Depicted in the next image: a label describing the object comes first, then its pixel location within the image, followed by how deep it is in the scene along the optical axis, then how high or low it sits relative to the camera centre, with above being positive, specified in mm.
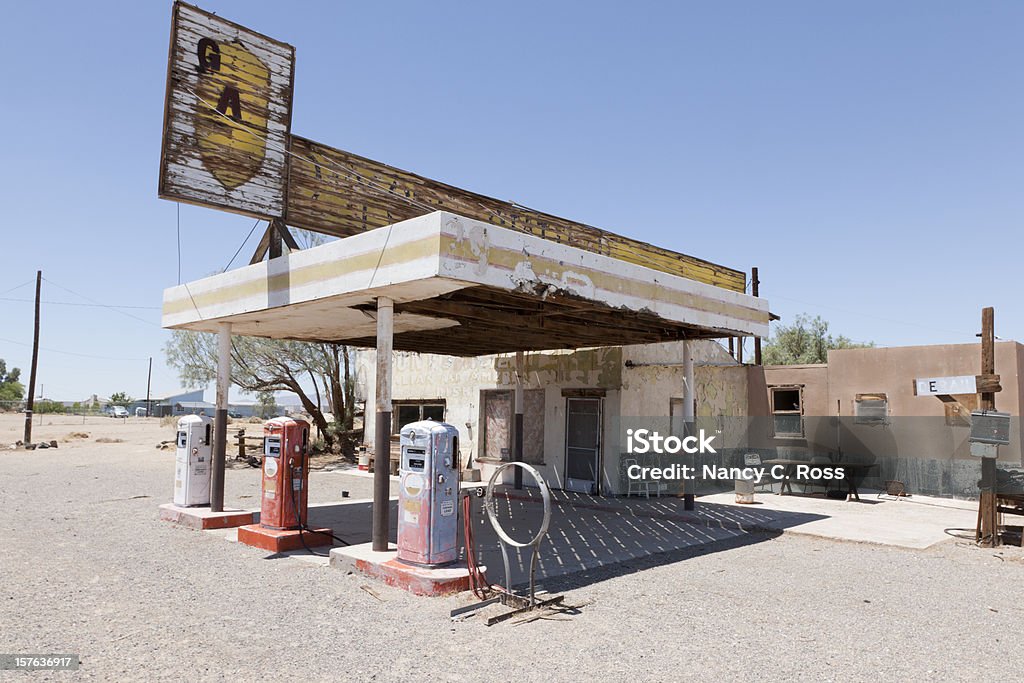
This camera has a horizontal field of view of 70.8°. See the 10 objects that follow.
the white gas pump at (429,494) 7332 -872
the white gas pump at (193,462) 11195 -889
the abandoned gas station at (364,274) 7746 +1663
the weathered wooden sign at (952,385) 10375 +469
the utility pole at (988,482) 10203 -909
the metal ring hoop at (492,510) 6264 -908
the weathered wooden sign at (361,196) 9664 +3078
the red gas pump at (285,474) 9414 -881
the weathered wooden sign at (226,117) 8812 +3667
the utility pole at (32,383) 28734 +787
